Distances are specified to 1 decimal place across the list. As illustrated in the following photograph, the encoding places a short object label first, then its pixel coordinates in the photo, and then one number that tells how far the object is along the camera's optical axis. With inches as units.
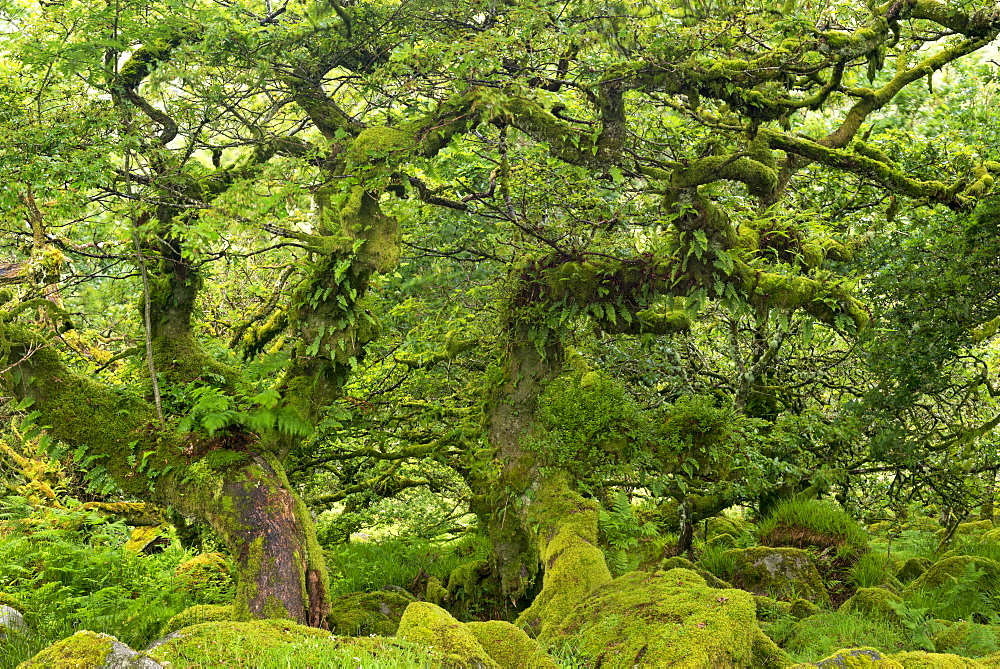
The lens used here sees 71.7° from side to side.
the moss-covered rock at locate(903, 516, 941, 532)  553.0
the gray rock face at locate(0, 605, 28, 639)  256.4
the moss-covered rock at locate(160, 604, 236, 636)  268.1
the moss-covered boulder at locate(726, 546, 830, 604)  385.4
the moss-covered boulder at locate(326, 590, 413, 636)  333.1
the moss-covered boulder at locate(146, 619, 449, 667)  165.6
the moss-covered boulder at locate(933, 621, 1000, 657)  253.2
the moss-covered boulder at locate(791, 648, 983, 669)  179.8
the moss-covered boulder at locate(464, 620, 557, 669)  211.2
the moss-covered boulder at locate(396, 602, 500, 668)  192.2
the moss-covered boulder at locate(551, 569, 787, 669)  208.5
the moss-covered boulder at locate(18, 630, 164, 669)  144.8
